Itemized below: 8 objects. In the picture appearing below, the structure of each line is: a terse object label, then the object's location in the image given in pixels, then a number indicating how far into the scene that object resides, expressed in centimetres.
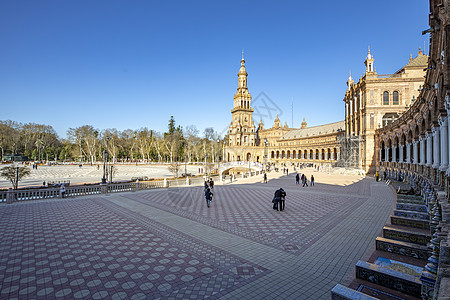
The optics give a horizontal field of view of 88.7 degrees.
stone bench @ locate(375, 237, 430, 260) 551
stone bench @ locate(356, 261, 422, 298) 411
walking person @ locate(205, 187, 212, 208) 1392
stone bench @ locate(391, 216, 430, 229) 738
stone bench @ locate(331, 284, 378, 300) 352
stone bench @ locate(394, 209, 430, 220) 764
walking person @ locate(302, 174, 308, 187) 2368
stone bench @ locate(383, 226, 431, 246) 609
